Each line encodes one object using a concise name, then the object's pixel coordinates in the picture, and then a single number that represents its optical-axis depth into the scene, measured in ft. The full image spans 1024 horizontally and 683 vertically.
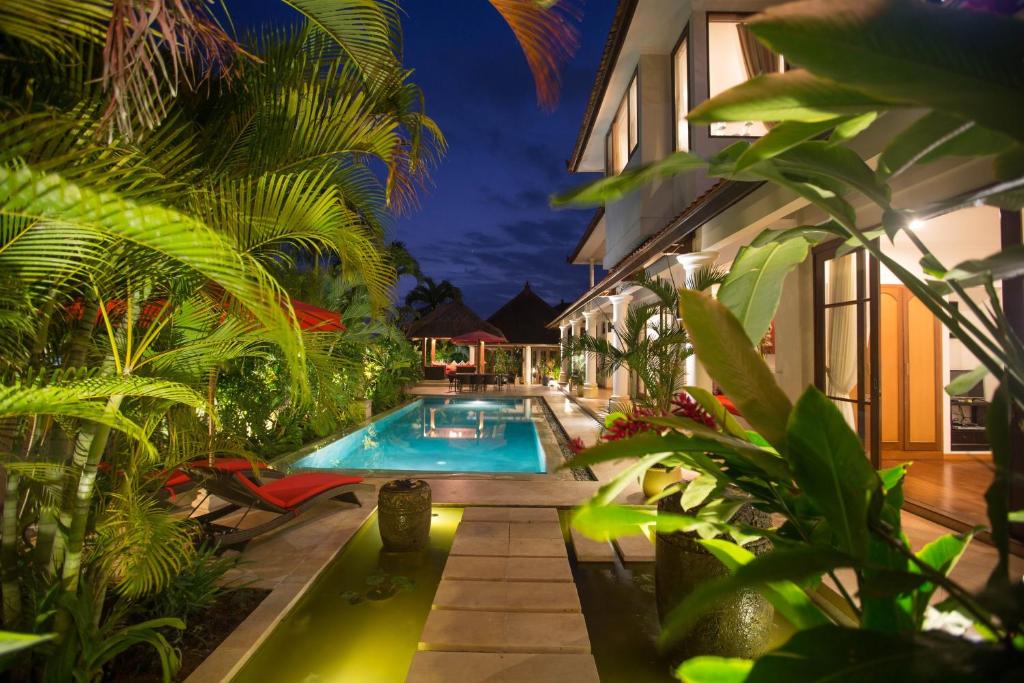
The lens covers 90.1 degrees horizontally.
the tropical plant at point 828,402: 1.92
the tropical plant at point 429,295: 130.21
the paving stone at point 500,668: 7.87
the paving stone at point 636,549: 12.89
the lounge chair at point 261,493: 12.69
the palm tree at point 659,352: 18.58
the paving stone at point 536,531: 13.94
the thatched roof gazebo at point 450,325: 73.56
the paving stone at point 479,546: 12.66
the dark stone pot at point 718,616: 8.47
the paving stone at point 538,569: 11.27
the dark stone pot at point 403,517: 13.34
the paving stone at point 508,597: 9.96
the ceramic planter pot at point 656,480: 15.26
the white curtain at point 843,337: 18.58
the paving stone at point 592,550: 12.91
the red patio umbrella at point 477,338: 70.49
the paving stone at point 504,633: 8.68
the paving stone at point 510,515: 15.28
